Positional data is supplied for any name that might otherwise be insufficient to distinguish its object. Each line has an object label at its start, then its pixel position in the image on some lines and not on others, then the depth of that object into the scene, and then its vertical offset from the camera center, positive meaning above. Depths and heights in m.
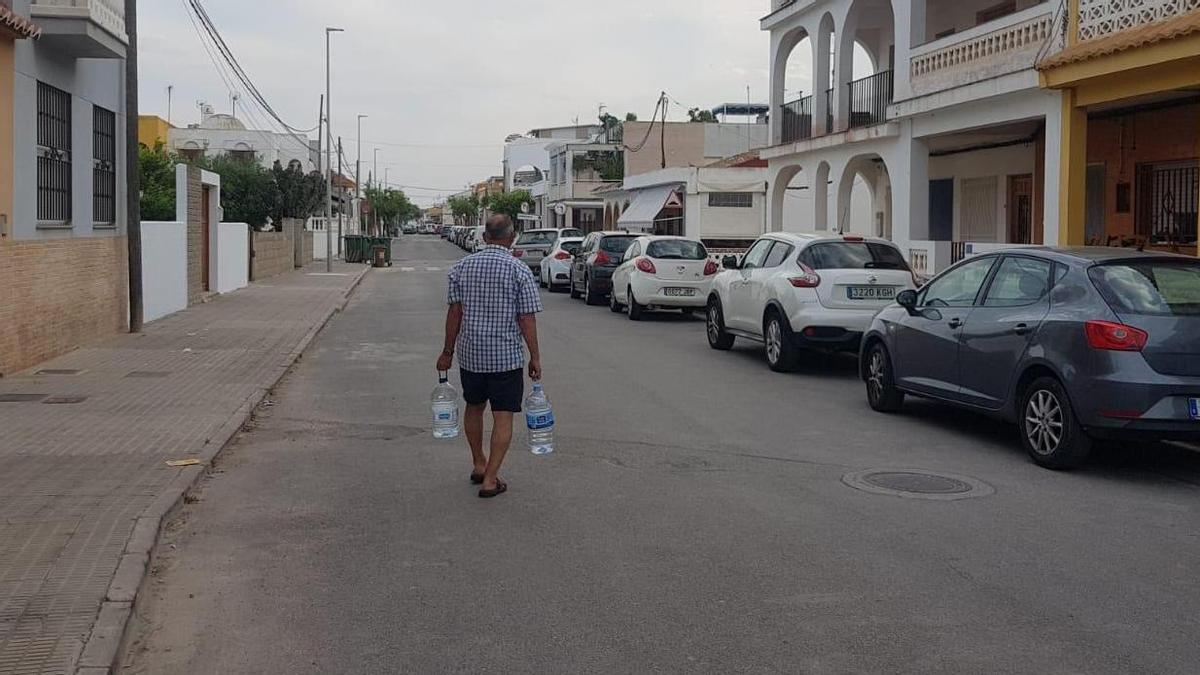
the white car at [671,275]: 21.97 +0.06
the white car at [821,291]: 14.21 -0.13
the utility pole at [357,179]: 78.69 +6.38
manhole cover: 8.05 -1.39
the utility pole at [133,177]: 18.00 +1.45
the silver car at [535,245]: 39.62 +1.07
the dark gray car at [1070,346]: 8.25 -0.47
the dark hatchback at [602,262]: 26.64 +0.35
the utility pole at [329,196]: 44.22 +3.15
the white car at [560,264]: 32.56 +0.37
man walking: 7.78 -0.33
